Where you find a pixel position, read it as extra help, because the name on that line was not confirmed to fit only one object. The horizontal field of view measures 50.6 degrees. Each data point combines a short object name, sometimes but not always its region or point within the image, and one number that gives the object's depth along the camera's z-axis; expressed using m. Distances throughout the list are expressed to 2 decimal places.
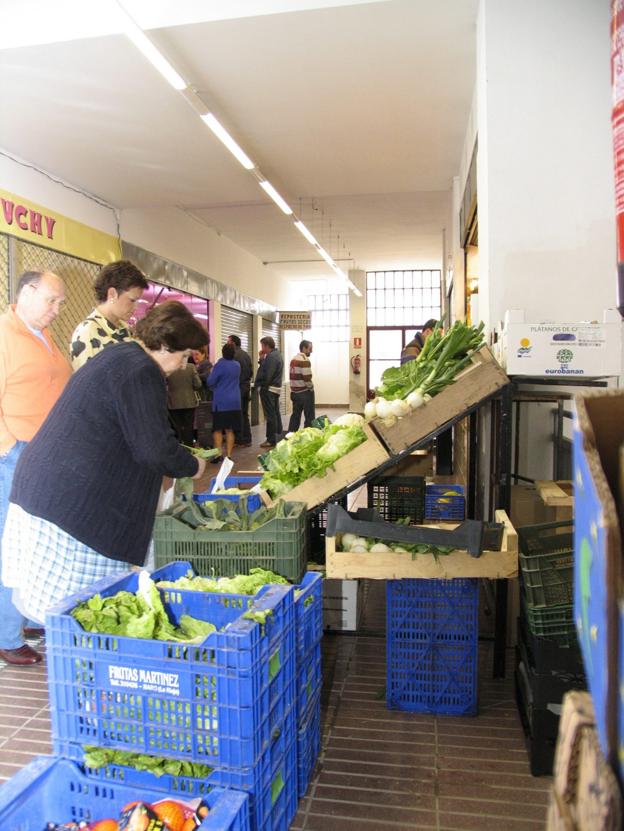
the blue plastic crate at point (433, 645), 2.93
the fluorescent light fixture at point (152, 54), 4.51
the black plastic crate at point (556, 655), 2.43
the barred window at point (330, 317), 23.81
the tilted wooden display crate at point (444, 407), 3.25
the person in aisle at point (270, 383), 11.62
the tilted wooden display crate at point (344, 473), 3.27
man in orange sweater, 3.38
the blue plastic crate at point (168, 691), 1.62
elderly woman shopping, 2.38
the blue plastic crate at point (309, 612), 2.18
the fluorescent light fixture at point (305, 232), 10.64
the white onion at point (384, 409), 3.29
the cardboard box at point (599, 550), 0.66
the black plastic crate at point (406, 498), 3.84
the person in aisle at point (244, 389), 11.92
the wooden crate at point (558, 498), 3.21
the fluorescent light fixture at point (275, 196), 8.19
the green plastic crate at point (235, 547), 2.86
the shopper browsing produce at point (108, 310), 3.45
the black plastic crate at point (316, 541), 3.89
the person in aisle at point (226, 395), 10.05
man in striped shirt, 12.23
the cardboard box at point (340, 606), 3.83
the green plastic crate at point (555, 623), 2.42
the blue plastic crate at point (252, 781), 1.64
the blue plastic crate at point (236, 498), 3.32
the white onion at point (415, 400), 3.25
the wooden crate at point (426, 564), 2.75
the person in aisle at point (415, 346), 7.32
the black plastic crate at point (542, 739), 2.45
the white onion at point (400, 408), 3.27
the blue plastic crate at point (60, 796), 1.57
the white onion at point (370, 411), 3.50
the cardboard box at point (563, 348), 3.21
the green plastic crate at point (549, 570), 2.54
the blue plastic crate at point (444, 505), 4.14
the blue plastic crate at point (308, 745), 2.26
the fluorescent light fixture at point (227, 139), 6.02
